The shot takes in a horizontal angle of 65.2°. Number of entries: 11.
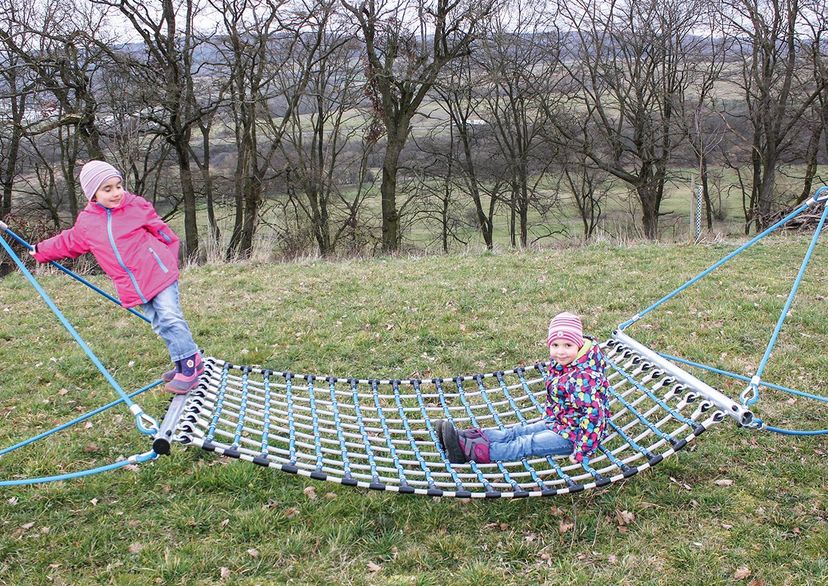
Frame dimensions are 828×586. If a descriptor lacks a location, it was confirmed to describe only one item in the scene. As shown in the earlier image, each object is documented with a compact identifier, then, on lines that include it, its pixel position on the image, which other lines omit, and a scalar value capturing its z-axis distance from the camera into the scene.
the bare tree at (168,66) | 15.51
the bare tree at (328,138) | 19.12
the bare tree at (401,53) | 18.00
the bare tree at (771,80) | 17.92
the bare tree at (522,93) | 19.78
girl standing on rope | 3.86
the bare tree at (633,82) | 19.39
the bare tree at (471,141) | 22.00
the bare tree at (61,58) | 14.59
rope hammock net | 3.39
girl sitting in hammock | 3.67
